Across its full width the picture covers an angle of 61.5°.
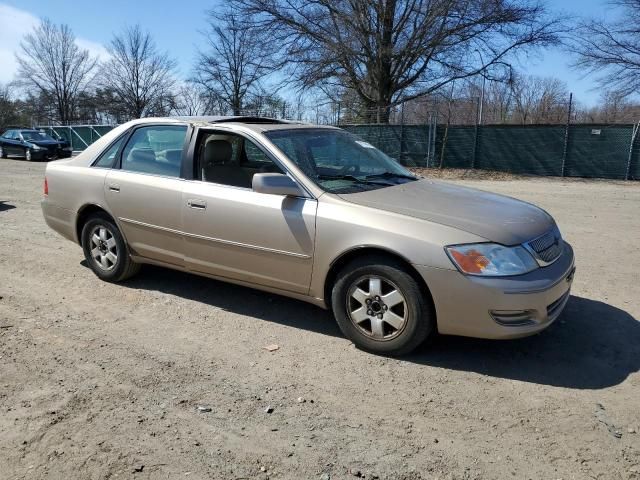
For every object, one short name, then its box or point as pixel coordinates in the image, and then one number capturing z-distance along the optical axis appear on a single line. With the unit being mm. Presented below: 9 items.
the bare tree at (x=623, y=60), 27656
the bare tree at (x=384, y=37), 25266
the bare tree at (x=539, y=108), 26439
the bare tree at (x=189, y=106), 44438
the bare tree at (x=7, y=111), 54594
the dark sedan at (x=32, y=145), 25172
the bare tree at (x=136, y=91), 49125
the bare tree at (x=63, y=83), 51688
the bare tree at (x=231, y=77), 42406
